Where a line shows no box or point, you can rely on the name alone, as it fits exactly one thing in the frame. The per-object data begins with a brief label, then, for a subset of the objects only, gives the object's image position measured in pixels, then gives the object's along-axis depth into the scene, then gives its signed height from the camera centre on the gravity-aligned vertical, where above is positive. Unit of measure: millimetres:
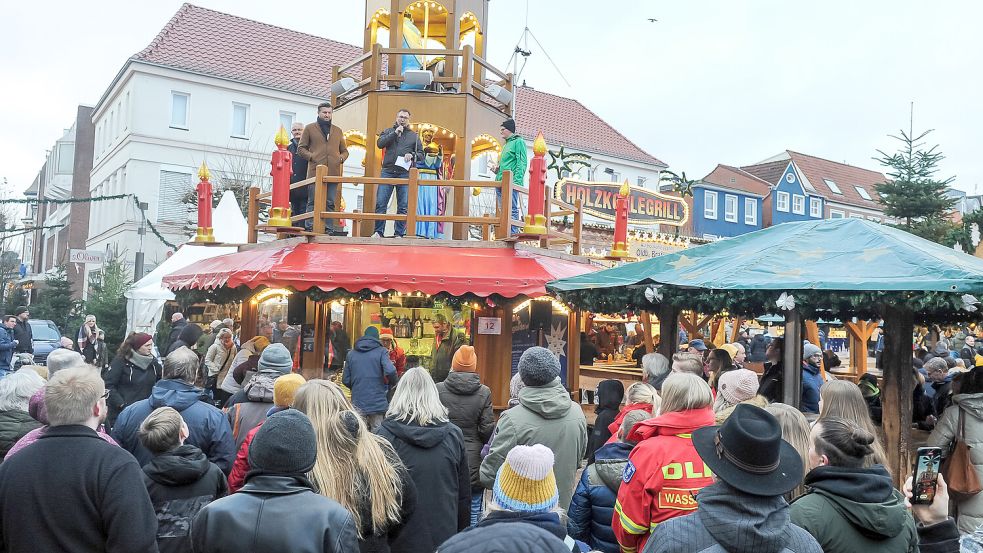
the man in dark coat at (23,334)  16844 -916
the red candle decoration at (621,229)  12844 +1397
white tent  14938 +653
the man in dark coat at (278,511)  2754 -763
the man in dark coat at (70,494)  3193 -830
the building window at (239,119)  32469 +7656
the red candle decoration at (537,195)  10578 +1590
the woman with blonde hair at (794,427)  3800 -537
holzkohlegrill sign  20922 +3142
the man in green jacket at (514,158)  11688 +2310
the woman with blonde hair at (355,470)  3678 -803
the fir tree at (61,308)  27422 -515
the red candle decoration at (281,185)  10742 +1634
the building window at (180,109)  31375 +7710
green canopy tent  6004 +330
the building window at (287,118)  33619 +8042
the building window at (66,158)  52500 +9353
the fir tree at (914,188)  24844 +4403
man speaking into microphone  11508 +2363
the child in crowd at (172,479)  3936 -938
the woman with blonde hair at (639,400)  5141 -579
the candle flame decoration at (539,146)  10389 +2237
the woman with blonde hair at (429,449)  4449 -831
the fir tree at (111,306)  22188 -315
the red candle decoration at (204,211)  13760 +1576
